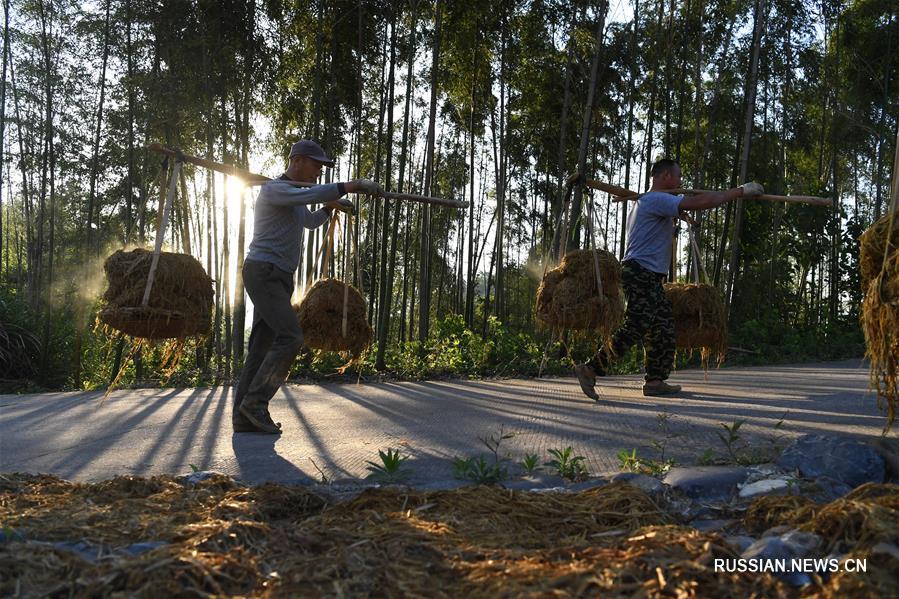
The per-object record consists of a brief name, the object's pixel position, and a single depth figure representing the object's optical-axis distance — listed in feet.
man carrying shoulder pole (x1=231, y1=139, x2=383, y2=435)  15.78
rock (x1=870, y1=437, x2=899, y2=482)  9.66
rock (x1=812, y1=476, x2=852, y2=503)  8.58
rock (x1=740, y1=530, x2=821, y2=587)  6.52
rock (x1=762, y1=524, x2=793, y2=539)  7.25
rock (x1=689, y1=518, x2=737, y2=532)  7.95
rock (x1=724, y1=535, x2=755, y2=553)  6.93
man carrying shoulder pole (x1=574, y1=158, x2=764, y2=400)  20.06
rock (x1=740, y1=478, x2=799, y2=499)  8.75
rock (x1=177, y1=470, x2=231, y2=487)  10.37
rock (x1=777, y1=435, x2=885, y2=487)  9.27
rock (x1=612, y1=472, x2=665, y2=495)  9.08
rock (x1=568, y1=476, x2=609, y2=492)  9.51
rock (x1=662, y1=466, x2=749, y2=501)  9.11
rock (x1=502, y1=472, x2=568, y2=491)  9.84
